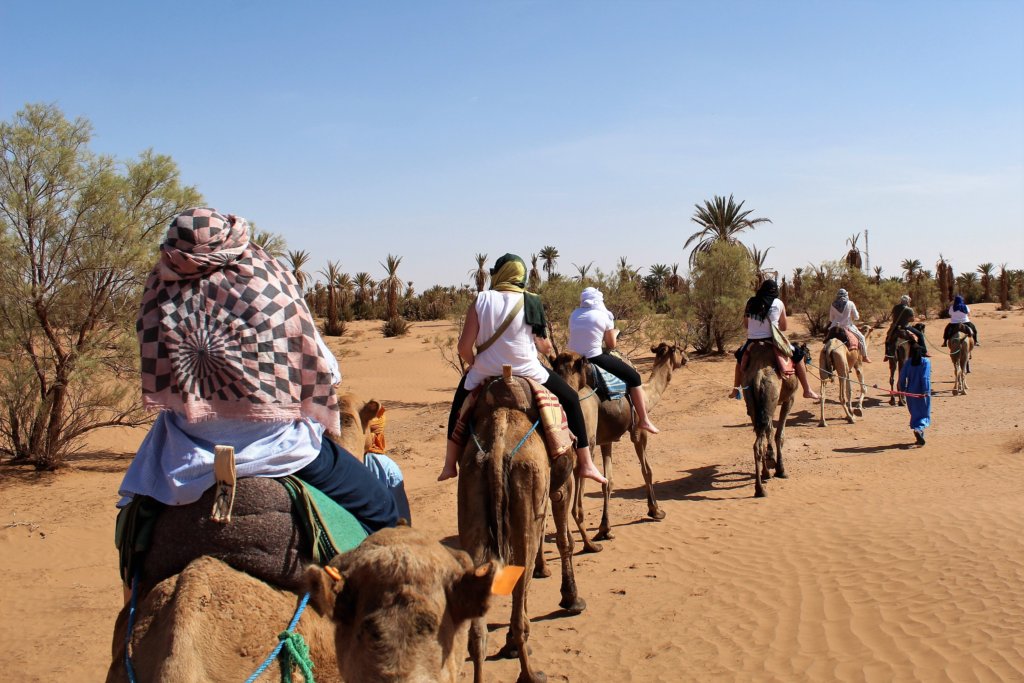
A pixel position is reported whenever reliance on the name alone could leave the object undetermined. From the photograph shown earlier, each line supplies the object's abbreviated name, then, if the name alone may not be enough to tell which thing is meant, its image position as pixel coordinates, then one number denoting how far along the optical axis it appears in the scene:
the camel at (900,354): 15.91
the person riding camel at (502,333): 5.21
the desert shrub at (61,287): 12.48
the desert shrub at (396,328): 42.91
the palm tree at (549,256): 71.50
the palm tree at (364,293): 61.53
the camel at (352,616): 2.06
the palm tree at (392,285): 51.12
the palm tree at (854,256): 49.41
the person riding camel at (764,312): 11.03
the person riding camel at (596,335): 7.99
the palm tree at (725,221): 45.03
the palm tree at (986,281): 60.91
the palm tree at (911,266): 63.17
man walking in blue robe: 13.82
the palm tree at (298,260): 51.59
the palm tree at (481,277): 51.50
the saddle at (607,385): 8.11
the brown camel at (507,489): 4.58
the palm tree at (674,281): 68.74
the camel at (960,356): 19.92
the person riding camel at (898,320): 16.97
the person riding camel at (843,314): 17.06
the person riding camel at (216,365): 2.53
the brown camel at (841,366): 16.17
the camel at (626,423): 8.46
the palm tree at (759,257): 47.88
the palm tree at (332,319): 44.09
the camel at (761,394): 10.88
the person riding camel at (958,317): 20.38
